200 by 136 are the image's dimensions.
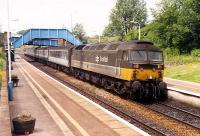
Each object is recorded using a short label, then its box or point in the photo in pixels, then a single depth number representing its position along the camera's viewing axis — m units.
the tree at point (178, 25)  51.69
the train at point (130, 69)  22.56
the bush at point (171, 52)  53.31
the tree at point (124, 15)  97.96
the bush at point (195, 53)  48.59
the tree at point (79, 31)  141.64
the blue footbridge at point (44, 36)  75.25
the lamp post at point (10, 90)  22.42
